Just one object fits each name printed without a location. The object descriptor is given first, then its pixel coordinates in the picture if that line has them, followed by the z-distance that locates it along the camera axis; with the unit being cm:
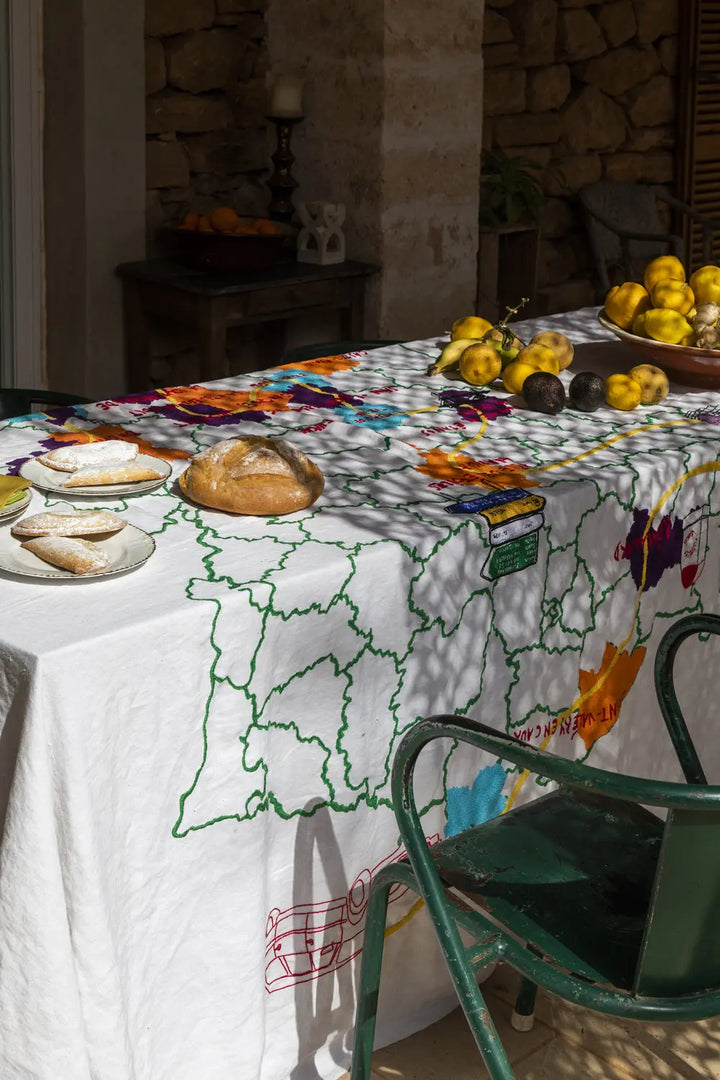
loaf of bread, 191
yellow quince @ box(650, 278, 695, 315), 267
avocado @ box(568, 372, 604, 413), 251
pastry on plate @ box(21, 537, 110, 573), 166
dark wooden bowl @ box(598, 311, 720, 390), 262
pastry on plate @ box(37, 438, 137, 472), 206
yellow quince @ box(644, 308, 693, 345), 263
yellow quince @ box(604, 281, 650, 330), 273
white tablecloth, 156
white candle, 461
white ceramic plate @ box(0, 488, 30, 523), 185
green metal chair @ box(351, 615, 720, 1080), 142
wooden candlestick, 475
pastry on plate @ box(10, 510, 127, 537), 176
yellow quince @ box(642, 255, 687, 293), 275
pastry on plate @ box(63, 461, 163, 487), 199
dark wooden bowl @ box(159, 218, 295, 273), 438
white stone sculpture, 454
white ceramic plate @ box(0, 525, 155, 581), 166
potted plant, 560
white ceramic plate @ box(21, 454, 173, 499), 198
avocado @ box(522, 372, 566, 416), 250
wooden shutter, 652
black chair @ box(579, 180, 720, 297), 602
